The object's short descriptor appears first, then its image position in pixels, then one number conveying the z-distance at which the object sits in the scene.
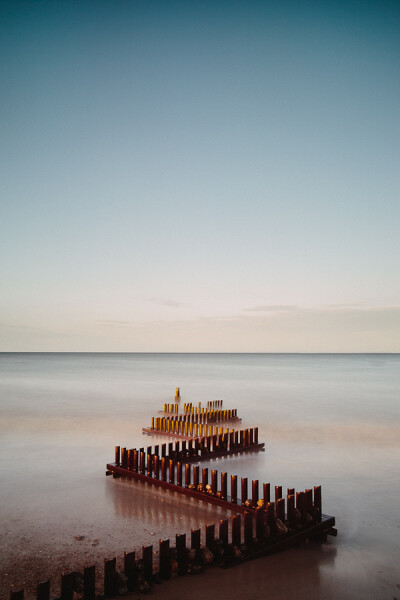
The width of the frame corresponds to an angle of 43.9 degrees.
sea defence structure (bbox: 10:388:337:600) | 7.21
